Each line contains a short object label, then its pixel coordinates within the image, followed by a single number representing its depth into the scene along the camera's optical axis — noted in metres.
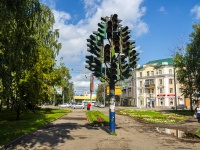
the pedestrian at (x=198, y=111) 14.10
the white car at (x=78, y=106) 43.12
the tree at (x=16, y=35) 6.83
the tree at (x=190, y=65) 25.49
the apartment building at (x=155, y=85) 53.47
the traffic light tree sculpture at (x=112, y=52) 8.86
